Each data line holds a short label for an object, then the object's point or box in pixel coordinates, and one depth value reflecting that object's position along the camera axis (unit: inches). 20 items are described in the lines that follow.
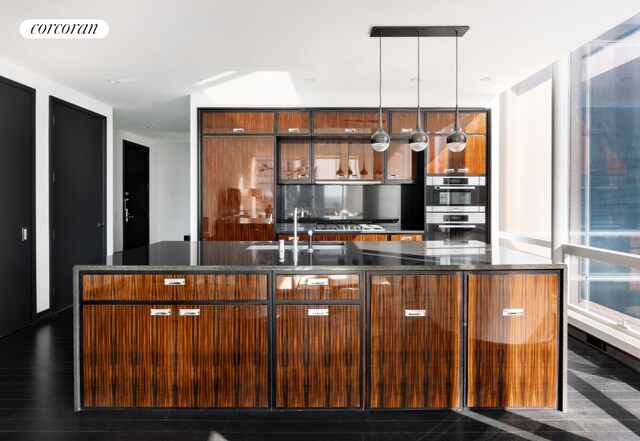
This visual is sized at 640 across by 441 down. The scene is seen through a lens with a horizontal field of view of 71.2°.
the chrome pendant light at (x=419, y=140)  132.0
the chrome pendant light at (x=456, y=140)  131.4
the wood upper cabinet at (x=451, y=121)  215.6
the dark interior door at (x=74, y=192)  192.5
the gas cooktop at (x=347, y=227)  219.4
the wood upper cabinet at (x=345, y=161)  219.9
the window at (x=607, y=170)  138.9
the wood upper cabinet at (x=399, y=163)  219.9
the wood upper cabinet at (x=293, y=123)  213.0
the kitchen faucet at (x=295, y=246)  115.7
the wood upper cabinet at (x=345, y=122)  213.9
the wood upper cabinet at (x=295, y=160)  220.1
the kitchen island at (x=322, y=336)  99.2
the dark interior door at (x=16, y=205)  159.9
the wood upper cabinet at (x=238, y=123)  211.8
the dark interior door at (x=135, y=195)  331.3
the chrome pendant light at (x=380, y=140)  133.6
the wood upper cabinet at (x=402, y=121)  215.3
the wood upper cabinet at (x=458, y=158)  214.8
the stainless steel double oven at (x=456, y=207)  215.3
